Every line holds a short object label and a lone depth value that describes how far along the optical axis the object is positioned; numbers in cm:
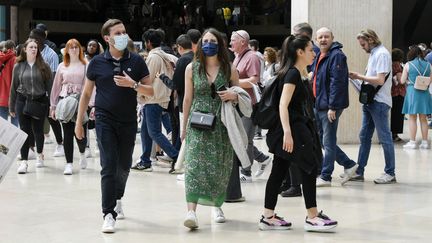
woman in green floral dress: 1090
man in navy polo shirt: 1061
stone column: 2087
